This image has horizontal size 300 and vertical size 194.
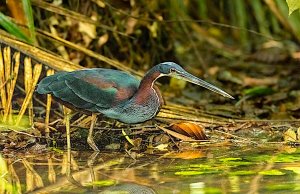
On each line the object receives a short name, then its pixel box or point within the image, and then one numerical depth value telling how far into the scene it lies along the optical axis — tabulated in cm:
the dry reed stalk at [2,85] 1045
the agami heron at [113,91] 920
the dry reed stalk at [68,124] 959
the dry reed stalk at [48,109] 1000
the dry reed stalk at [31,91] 1025
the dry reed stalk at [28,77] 1048
